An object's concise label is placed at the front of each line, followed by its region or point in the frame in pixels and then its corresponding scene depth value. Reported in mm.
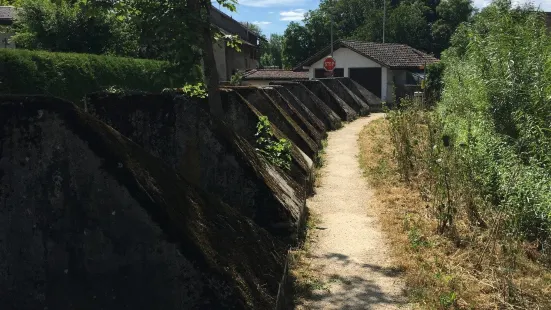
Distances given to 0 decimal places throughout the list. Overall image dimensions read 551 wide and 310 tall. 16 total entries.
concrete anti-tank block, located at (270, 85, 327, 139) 14274
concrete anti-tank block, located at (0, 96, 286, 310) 2885
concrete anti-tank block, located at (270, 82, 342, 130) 16766
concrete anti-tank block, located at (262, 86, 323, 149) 11883
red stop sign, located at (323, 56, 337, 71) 31353
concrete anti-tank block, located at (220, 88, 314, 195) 7750
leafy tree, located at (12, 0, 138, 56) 22188
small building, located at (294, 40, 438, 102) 31172
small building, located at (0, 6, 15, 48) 27053
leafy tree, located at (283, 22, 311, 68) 52219
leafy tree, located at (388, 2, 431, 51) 52656
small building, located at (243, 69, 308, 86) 37494
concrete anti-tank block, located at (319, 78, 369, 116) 23289
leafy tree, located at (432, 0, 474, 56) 51844
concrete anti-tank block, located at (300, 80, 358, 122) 20469
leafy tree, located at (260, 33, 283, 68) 97312
